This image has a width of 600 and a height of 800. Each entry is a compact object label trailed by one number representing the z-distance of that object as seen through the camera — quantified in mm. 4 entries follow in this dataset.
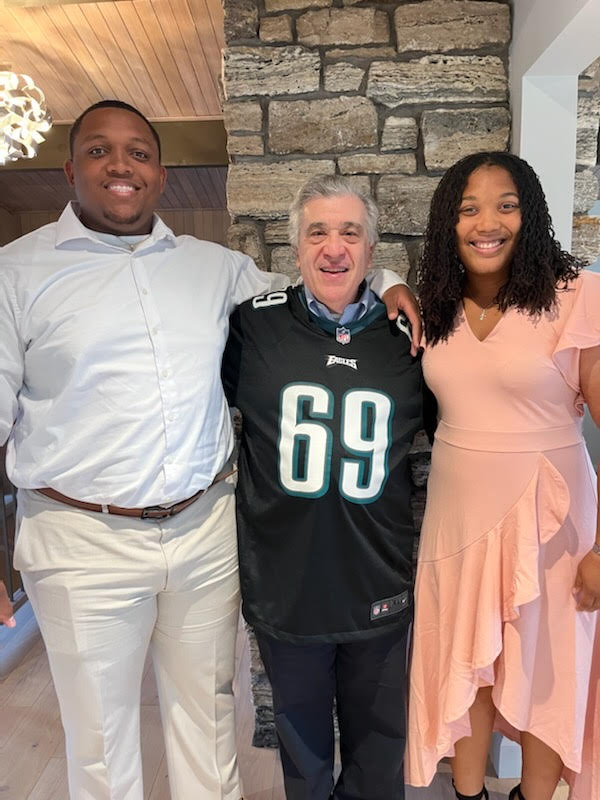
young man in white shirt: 1271
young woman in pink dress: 1282
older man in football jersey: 1346
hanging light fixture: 2717
